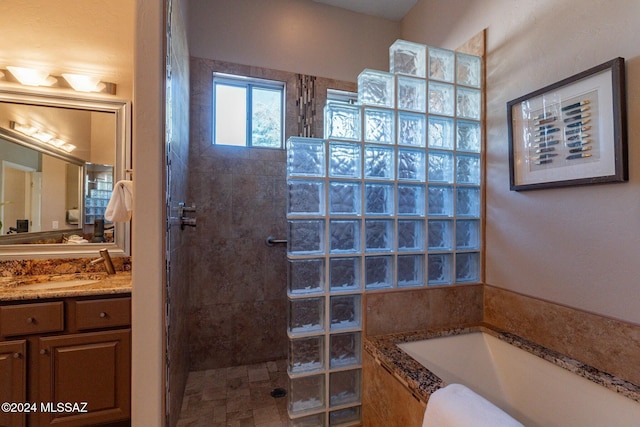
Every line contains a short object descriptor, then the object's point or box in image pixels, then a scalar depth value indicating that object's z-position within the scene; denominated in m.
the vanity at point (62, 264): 1.41
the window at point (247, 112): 2.28
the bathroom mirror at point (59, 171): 1.80
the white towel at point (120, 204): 1.69
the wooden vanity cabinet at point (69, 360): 1.39
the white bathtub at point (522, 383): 1.11
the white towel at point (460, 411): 0.86
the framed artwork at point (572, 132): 1.12
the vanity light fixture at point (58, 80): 1.78
